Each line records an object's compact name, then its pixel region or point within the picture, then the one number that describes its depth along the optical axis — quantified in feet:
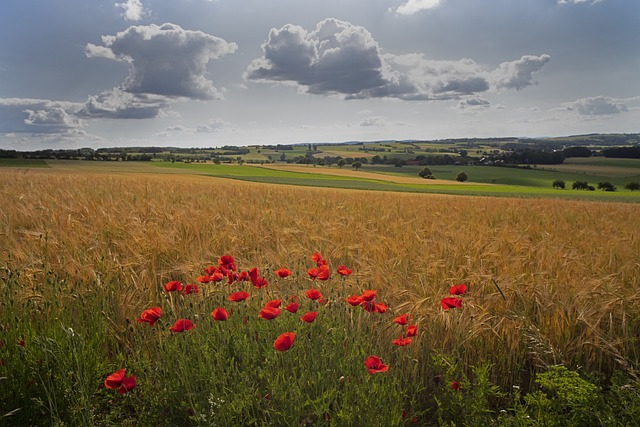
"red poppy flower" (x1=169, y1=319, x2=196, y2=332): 6.71
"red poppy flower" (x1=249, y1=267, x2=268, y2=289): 8.59
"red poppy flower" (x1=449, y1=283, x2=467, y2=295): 8.13
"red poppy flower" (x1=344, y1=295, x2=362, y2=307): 7.14
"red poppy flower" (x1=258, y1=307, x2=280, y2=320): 6.42
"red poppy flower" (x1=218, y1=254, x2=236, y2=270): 9.02
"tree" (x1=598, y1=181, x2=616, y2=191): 165.89
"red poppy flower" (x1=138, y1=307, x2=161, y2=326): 7.11
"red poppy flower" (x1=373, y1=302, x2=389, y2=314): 7.43
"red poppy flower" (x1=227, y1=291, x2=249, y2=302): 7.36
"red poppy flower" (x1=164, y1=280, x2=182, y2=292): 7.93
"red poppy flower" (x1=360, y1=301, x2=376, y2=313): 7.75
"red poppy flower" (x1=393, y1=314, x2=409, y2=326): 7.23
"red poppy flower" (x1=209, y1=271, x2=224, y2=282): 8.55
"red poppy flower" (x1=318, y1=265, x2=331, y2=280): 8.71
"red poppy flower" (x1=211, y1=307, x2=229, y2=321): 6.94
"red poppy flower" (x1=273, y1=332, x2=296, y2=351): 5.80
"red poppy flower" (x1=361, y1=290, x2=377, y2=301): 7.22
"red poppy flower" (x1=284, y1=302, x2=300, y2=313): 7.16
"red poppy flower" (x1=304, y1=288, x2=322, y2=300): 7.71
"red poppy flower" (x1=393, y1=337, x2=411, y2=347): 6.79
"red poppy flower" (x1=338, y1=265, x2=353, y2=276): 8.90
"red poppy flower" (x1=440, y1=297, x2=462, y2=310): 7.35
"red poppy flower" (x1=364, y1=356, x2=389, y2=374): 5.99
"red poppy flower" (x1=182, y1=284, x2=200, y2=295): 8.28
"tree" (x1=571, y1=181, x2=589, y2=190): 163.73
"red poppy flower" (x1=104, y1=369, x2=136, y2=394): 5.97
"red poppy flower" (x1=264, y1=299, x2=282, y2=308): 7.02
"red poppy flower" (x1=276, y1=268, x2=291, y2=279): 8.73
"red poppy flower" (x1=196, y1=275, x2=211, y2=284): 8.73
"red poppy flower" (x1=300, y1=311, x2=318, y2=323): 6.53
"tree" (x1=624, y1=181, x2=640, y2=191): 165.42
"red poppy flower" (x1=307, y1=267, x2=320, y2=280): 9.12
